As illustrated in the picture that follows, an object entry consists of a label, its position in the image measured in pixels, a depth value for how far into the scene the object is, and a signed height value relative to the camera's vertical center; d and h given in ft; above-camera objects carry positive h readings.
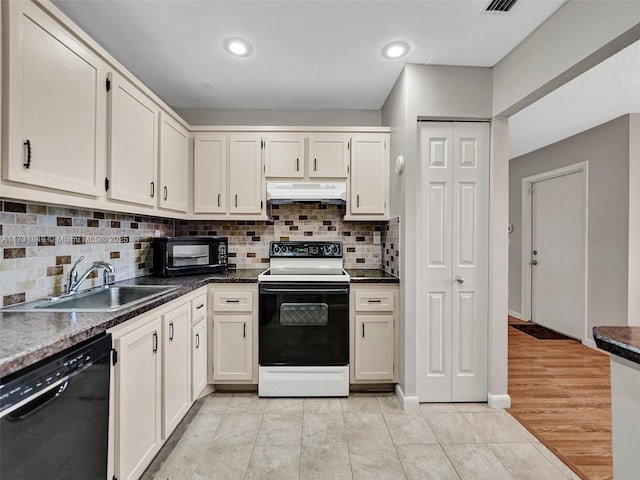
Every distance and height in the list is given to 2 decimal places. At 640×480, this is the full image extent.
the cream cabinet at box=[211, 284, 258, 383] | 7.79 -2.52
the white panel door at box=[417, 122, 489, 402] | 7.36 -0.51
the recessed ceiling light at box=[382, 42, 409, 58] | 6.41 +4.16
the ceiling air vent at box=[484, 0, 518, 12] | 5.16 +4.11
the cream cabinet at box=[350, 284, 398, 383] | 7.82 -2.31
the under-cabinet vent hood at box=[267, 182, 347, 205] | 8.77 +1.42
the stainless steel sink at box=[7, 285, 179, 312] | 4.49 -1.08
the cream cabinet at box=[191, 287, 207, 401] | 6.84 -2.54
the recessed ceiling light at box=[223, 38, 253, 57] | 6.32 +4.14
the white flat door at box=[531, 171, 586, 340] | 11.76 -0.50
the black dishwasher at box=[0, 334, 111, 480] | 2.77 -1.91
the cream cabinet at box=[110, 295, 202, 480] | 4.29 -2.43
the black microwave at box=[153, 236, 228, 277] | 7.75 -0.46
